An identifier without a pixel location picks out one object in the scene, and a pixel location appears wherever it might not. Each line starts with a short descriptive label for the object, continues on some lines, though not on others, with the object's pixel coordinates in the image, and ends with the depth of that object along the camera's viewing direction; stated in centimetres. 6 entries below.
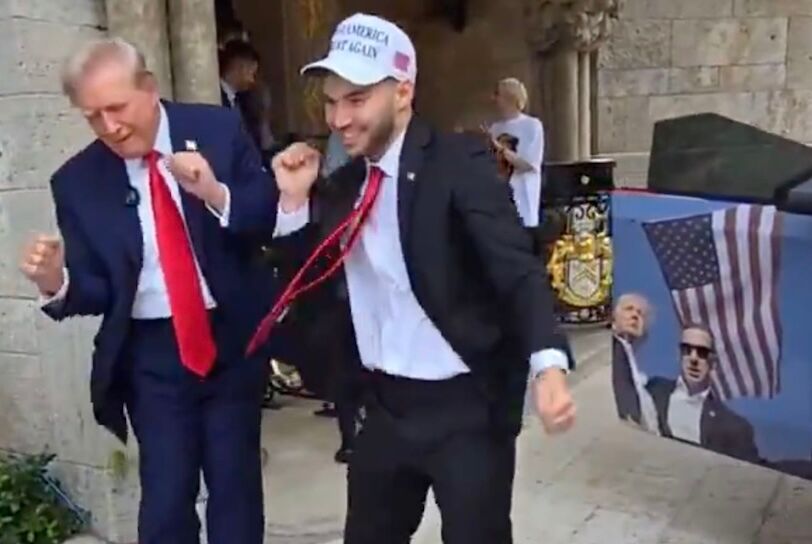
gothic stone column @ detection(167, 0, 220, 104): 359
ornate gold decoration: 681
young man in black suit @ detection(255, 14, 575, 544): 215
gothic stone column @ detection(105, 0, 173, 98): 343
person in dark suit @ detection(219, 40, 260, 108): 521
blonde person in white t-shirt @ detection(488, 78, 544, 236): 649
